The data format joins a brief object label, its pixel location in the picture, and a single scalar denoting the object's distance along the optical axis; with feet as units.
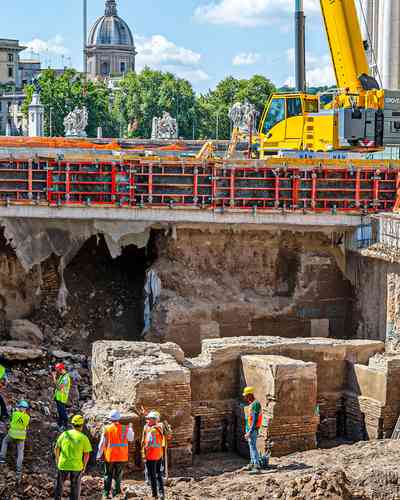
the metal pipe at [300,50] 96.78
